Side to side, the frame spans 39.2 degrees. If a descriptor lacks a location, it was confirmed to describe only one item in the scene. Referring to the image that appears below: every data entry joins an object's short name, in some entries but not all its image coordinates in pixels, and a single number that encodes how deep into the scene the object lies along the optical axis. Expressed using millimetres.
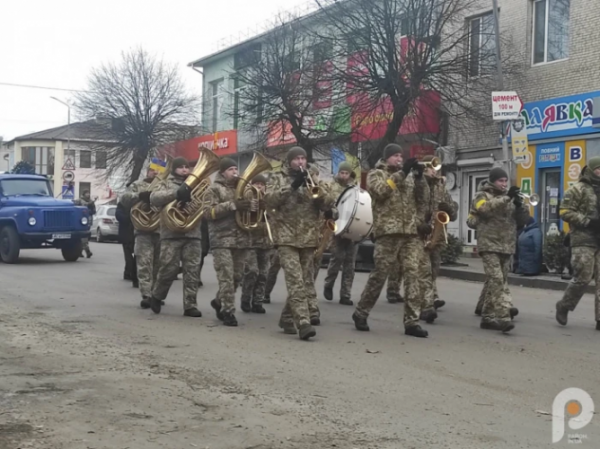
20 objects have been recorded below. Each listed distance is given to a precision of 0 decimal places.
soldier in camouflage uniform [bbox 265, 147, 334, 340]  8664
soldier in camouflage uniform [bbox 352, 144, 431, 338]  8930
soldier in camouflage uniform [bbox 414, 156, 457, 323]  9820
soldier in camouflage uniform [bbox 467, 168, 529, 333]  9547
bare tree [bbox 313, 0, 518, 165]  21594
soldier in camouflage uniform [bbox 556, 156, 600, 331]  9867
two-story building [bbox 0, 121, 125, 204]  72913
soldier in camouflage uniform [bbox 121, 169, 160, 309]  11305
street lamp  48731
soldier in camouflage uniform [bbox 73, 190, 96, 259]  22745
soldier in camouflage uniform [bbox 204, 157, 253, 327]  9672
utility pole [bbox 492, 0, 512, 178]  20000
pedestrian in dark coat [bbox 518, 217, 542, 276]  17344
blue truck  19781
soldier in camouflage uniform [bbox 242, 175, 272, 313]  10750
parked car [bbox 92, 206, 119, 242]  34688
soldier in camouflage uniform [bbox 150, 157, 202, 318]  10172
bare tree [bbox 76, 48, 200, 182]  43719
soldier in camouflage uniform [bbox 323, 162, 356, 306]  12172
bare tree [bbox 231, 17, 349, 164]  24438
